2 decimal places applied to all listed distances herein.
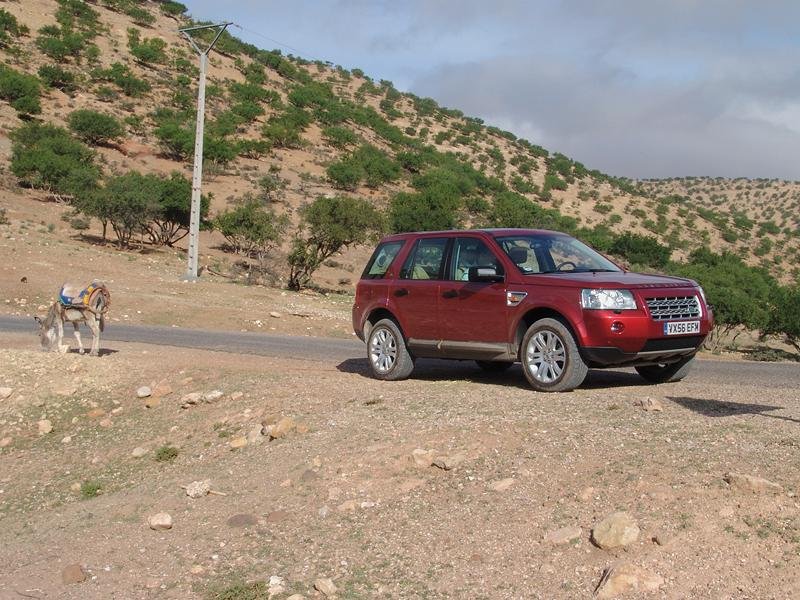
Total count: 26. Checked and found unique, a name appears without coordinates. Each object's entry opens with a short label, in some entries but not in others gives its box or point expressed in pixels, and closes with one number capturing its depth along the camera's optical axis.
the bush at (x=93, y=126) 48.47
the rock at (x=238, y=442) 8.41
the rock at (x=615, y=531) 5.15
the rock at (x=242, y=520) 6.55
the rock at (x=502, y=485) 6.24
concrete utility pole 26.77
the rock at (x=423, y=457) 6.89
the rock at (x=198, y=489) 7.30
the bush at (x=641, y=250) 50.22
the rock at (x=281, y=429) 8.28
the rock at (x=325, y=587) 5.37
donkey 12.45
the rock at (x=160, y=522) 6.73
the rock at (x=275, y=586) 5.44
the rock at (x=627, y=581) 4.77
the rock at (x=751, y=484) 5.34
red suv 8.61
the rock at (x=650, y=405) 7.55
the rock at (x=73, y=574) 6.02
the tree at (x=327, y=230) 31.27
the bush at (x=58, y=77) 54.78
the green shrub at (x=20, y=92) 48.78
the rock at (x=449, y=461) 6.76
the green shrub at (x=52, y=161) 36.97
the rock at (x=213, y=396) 9.82
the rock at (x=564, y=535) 5.38
